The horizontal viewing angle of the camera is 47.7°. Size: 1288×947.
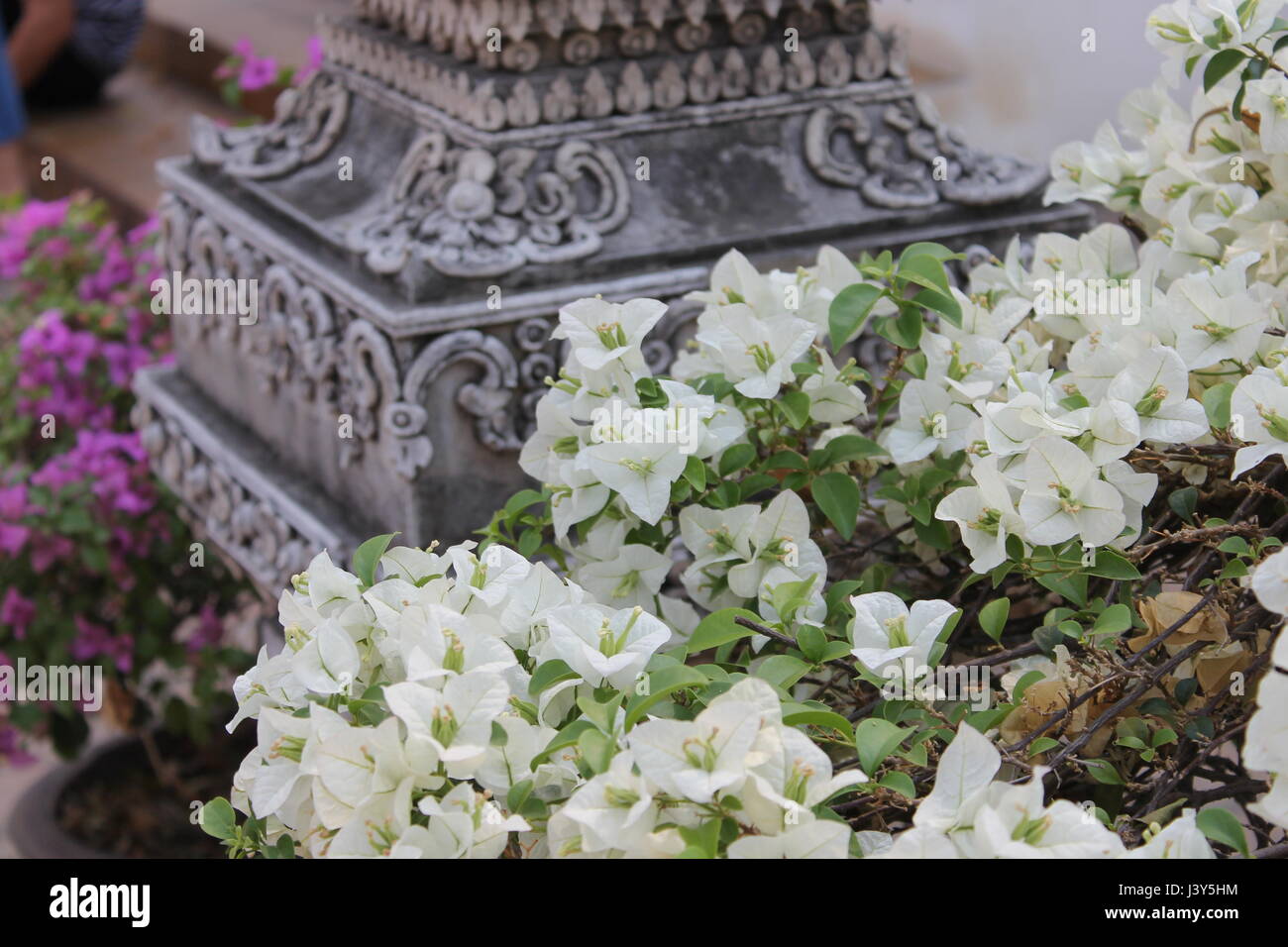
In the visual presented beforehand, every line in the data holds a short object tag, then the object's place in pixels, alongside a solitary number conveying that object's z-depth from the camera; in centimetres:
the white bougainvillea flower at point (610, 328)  102
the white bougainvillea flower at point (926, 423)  106
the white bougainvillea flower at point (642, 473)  97
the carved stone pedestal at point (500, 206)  151
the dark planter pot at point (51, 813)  232
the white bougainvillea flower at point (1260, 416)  86
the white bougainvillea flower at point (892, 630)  87
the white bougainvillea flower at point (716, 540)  102
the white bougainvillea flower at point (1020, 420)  92
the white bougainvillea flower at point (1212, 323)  97
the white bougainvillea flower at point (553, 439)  105
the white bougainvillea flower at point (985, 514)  91
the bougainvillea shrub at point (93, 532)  229
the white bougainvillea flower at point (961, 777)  73
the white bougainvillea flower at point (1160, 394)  93
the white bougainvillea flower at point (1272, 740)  69
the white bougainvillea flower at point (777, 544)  101
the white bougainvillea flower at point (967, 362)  106
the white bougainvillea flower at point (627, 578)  103
